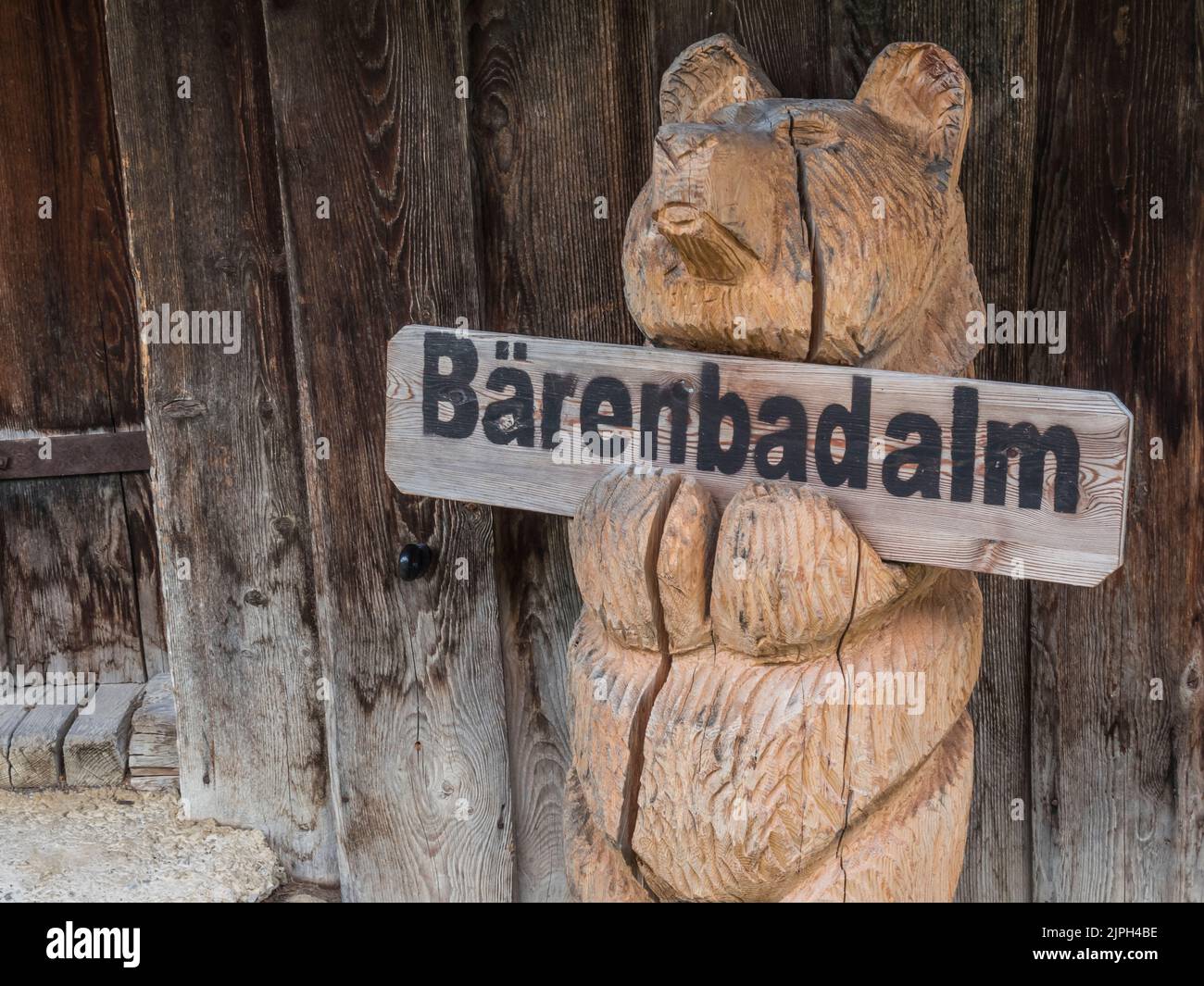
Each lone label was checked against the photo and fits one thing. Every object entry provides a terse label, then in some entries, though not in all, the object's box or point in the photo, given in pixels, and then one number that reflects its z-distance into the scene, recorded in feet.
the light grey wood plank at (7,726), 9.52
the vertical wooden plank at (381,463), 7.68
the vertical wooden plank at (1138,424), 7.09
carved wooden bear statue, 5.24
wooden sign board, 4.95
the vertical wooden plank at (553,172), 7.45
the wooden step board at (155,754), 9.58
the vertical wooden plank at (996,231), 6.89
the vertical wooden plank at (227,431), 8.07
